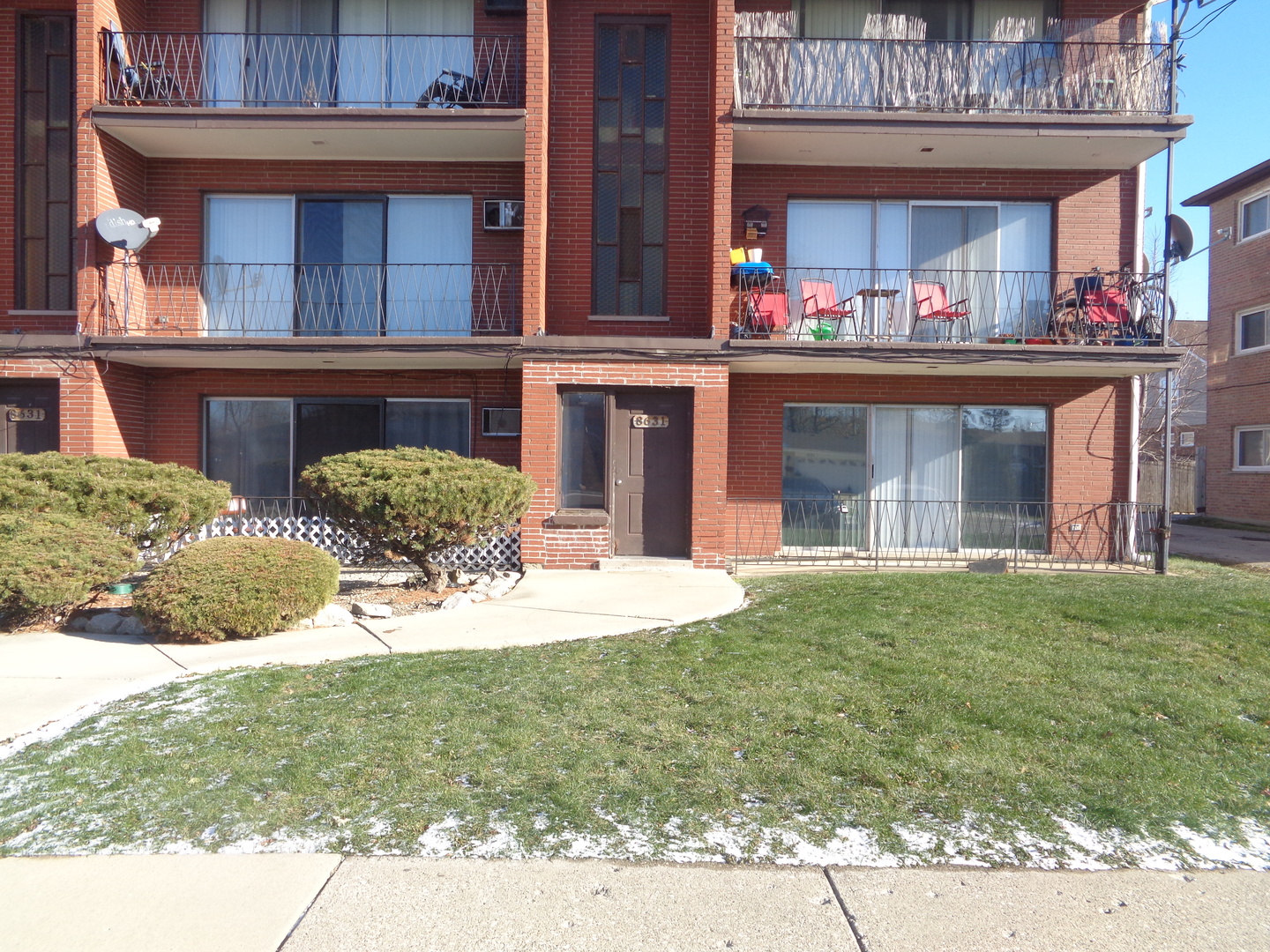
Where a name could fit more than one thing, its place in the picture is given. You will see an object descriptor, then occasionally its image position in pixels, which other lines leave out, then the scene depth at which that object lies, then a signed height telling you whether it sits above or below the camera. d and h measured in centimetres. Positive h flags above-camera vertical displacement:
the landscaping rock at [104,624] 837 -159
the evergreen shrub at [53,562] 782 -99
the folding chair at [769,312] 1314 +205
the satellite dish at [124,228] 1270 +301
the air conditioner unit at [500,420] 1391 +48
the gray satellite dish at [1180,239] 1325 +321
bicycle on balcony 1288 +212
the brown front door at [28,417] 1349 +43
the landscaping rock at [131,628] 826 -160
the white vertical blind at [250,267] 1404 +277
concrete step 1218 -145
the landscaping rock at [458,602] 949 -155
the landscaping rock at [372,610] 909 -156
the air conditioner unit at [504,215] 1375 +352
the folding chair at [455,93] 1345 +525
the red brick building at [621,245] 1273 +313
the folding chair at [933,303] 1342 +227
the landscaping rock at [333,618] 861 -157
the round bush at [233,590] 763 -118
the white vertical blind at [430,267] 1393 +277
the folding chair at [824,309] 1329 +216
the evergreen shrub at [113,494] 903 -45
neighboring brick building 2264 +289
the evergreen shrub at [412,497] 933 -46
